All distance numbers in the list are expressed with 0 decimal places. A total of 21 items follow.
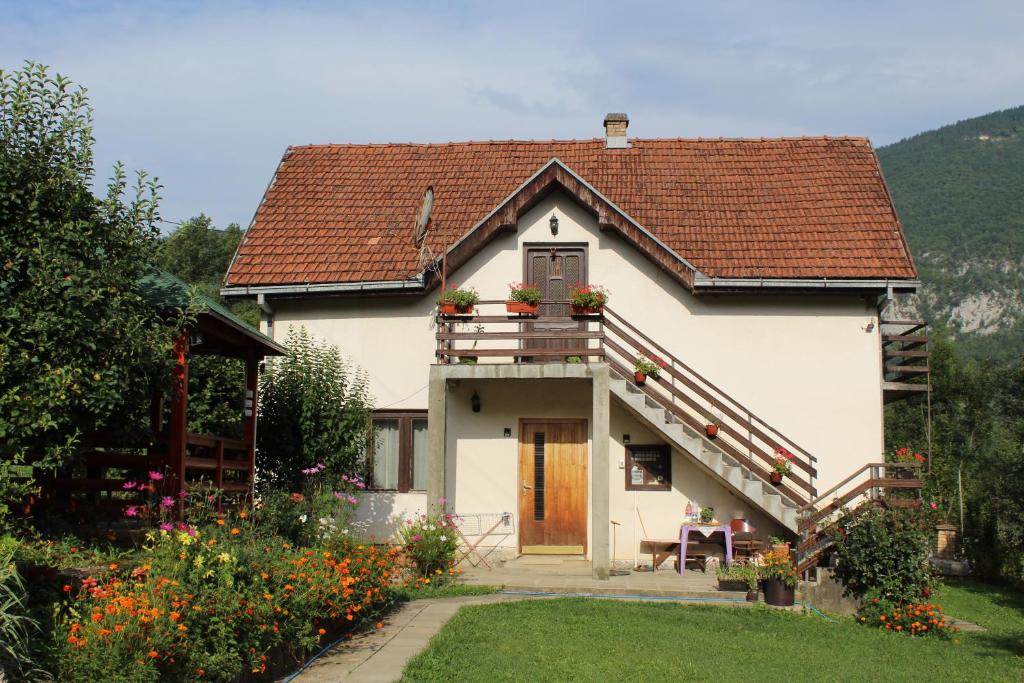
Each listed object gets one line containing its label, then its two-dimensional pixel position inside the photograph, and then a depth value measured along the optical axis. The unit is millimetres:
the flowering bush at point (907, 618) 13336
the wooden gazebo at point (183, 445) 12188
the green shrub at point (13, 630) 6980
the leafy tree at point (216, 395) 16422
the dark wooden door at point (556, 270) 18656
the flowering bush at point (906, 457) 16125
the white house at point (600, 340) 17828
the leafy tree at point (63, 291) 9297
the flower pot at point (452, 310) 16922
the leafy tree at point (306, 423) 16875
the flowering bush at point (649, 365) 16750
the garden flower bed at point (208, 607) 7625
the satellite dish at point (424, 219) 18497
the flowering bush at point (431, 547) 14953
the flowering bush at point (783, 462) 16594
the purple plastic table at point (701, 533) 16750
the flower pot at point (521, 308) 16734
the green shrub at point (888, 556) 14125
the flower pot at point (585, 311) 16891
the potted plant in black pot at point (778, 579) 14266
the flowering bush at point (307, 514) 13773
